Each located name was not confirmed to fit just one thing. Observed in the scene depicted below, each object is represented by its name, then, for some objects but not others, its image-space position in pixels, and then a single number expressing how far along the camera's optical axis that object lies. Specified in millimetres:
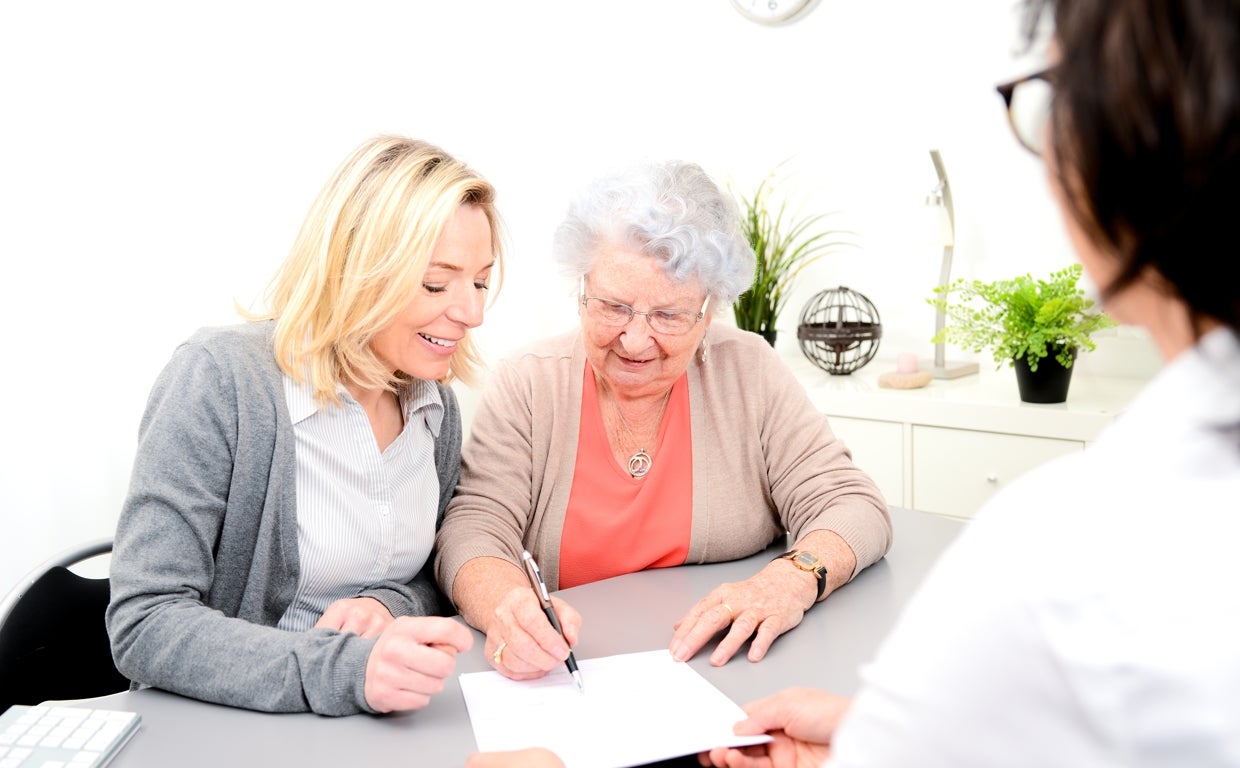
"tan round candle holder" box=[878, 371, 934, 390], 2777
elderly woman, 1652
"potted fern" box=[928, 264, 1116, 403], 2449
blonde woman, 1226
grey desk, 1023
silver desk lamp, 2844
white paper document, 1024
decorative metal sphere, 2990
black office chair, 1424
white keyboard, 970
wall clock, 3240
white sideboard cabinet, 2490
